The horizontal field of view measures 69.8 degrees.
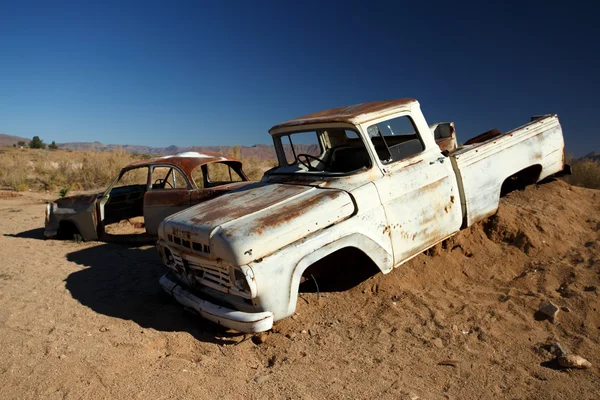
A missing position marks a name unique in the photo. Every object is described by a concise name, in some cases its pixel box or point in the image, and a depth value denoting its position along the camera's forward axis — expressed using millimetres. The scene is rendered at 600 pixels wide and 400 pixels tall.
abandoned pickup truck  3311
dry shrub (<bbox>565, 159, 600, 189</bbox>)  8461
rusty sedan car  6258
